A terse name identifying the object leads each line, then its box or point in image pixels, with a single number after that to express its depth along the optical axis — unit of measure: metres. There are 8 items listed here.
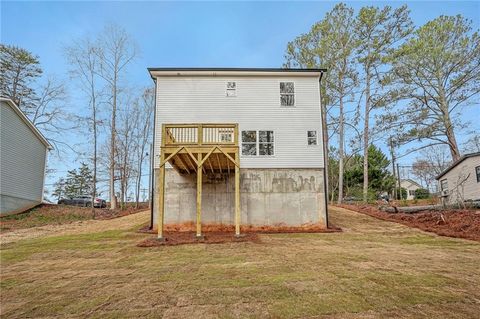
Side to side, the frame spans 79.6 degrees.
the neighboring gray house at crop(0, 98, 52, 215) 15.71
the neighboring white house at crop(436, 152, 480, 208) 17.77
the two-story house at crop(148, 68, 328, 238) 12.51
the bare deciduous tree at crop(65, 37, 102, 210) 20.14
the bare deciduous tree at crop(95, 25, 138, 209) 21.19
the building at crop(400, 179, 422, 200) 48.03
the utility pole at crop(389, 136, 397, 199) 21.14
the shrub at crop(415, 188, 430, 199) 30.70
